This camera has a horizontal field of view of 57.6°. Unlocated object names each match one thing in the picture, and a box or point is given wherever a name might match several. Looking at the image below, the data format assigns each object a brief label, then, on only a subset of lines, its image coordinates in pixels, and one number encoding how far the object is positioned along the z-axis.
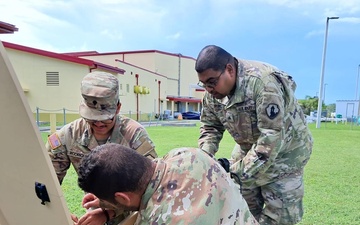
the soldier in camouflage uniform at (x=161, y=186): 0.94
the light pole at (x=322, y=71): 16.41
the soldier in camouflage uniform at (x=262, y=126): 1.66
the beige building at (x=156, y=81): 23.08
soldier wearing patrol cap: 1.61
